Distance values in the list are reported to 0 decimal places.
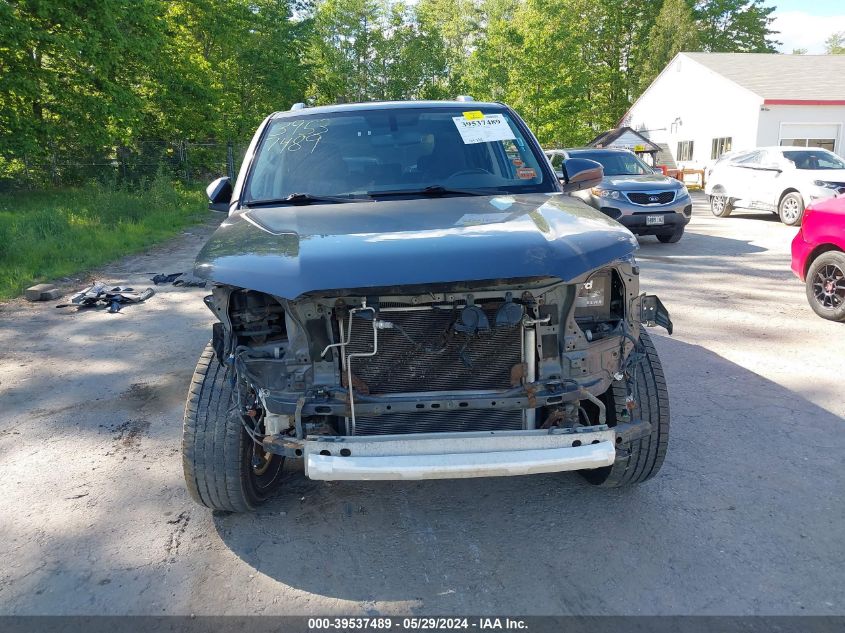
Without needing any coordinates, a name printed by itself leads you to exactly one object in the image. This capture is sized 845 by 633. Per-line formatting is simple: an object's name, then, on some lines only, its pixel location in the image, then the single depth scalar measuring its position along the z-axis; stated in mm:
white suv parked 13672
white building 25906
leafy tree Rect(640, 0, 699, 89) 45625
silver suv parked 11672
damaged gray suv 2592
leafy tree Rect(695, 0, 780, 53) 50750
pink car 6637
